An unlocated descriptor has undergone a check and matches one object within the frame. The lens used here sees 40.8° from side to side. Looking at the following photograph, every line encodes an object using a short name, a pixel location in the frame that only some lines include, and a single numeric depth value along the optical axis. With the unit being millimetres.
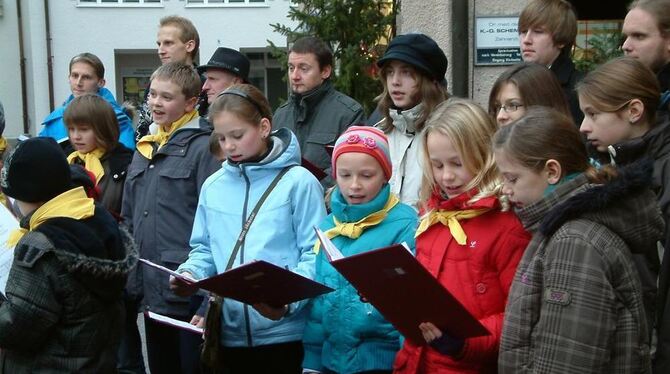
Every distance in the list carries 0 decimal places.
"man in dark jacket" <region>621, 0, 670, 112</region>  4145
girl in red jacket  3176
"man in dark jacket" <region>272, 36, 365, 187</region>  5648
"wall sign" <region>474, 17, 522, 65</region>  6852
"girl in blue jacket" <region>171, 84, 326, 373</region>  4039
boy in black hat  3463
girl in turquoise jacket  3561
